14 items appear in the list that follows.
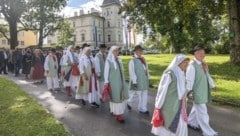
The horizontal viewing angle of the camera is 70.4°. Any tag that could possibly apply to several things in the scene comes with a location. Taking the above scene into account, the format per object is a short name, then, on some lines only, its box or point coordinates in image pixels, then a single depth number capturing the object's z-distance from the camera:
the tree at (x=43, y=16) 19.87
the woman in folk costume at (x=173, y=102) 3.20
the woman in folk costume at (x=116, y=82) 4.60
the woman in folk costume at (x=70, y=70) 6.86
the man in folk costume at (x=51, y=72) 7.74
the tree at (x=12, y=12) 18.63
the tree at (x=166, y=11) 11.84
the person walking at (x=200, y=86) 3.82
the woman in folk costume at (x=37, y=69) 9.01
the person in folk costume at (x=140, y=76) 4.90
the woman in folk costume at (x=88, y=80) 5.56
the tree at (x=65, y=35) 22.93
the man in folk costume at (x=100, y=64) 5.51
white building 52.67
